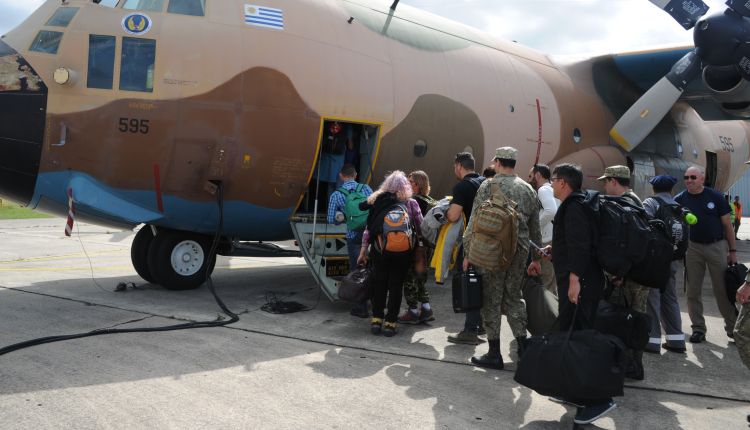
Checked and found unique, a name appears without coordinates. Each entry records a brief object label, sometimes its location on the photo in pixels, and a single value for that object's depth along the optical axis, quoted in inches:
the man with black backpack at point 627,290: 187.6
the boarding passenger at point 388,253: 231.3
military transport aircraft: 259.8
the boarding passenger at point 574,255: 156.6
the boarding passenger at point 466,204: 219.0
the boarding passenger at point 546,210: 256.4
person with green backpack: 265.4
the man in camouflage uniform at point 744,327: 154.5
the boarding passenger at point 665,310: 222.2
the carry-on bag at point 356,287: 239.9
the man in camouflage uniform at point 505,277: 196.5
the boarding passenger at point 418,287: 257.6
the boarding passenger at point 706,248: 241.1
